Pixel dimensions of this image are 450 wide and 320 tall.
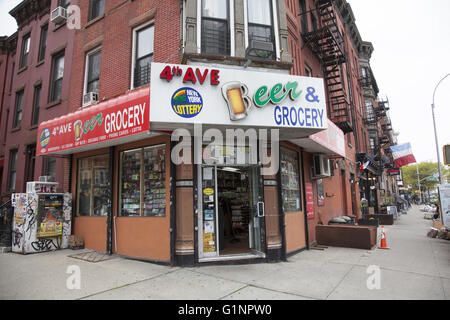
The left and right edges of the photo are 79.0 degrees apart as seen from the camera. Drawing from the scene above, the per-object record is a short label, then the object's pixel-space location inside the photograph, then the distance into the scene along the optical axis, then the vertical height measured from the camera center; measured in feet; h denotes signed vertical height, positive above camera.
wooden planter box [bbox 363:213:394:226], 56.65 -4.12
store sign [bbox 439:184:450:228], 32.14 -0.81
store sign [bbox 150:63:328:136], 19.20 +7.51
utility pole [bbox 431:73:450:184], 56.55 +13.09
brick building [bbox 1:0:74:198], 37.68 +18.12
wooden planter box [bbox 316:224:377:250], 29.12 -3.99
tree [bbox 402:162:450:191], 213.58 +20.49
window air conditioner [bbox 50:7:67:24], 38.11 +26.34
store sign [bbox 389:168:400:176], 95.58 +9.51
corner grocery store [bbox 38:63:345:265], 19.97 +3.98
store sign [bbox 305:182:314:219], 31.45 +0.03
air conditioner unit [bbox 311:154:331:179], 32.78 +3.97
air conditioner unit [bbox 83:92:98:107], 31.07 +11.98
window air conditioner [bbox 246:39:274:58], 23.80 +13.28
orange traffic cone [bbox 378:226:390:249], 29.76 -4.75
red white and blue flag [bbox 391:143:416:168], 72.28 +11.80
